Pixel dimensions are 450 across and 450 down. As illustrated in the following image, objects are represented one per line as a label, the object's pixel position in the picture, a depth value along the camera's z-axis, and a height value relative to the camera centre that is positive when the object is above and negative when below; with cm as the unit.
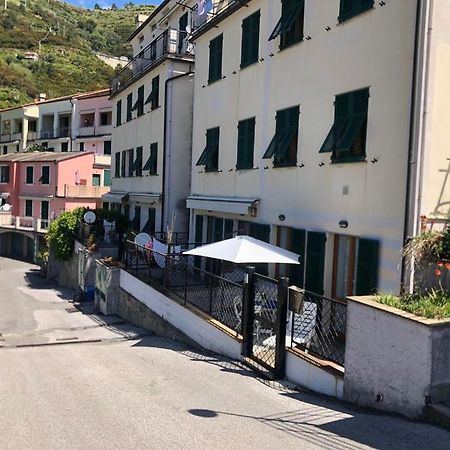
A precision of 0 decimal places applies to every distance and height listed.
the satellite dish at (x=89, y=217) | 2625 -107
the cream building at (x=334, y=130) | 934 +163
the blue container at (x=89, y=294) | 2438 -450
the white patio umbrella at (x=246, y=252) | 1079 -105
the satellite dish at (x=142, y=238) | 1905 -146
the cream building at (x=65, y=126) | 5334 +758
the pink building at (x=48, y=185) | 4344 +73
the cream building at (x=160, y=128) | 2234 +318
